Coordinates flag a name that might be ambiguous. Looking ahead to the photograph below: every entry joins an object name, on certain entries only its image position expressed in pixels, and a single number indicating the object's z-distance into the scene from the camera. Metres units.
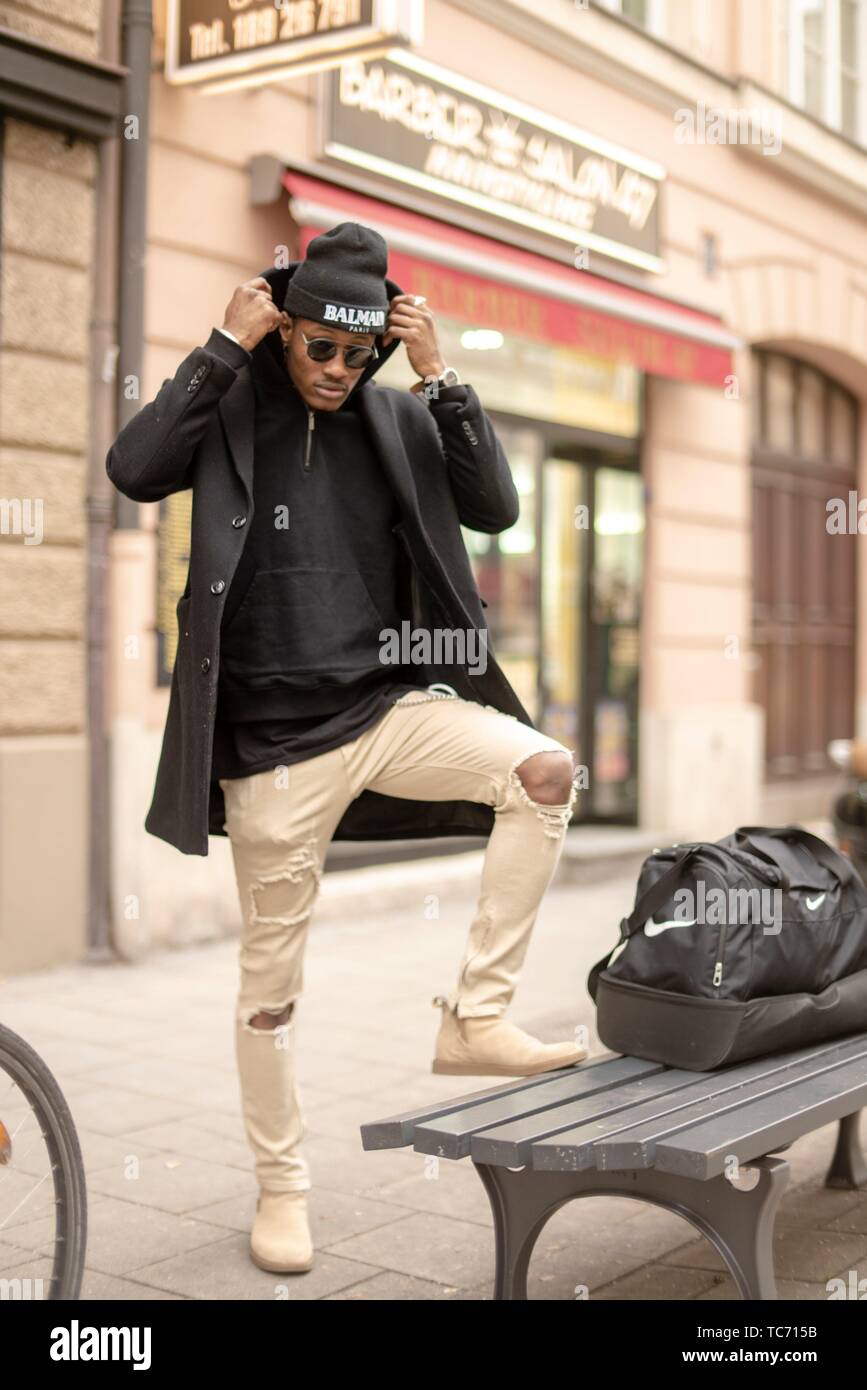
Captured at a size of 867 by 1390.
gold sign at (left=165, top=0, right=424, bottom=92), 6.31
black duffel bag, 3.13
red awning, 7.61
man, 3.19
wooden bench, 2.66
